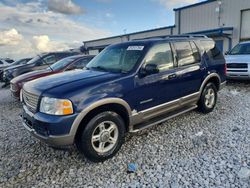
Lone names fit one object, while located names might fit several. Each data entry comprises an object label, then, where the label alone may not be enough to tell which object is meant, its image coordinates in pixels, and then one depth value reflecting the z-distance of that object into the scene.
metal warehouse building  17.11
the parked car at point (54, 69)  6.52
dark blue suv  3.10
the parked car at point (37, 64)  9.58
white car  8.02
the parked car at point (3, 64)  18.17
